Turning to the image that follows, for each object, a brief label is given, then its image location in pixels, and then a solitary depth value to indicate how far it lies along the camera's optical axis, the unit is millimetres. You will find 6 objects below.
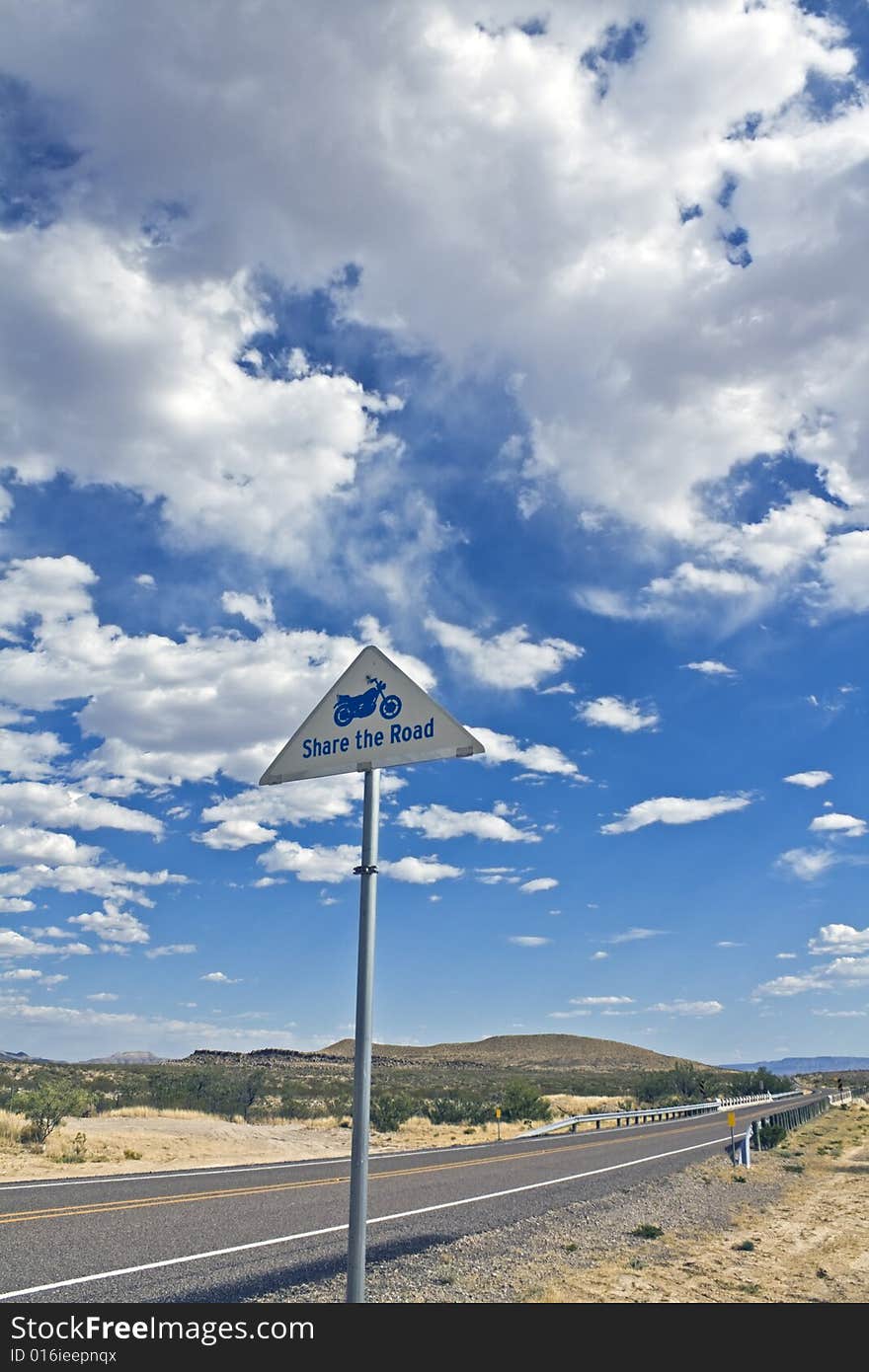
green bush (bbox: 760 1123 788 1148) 33812
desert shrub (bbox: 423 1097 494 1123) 42406
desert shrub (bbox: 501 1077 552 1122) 45156
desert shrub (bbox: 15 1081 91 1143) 25438
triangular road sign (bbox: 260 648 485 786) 5078
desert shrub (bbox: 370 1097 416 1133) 37031
